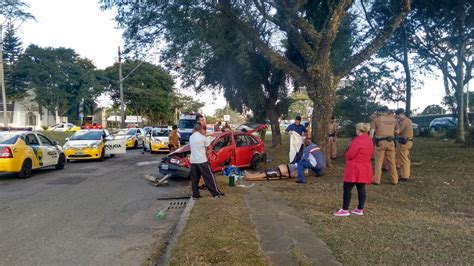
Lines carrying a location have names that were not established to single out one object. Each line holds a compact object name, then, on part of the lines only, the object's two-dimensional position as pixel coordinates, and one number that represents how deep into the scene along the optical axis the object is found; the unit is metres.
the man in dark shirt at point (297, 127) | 12.93
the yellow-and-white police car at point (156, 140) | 23.66
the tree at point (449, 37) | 17.95
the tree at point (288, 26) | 12.30
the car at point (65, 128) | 49.41
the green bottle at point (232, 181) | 10.84
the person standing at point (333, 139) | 16.23
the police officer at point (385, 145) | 10.33
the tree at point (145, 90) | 66.34
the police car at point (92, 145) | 18.27
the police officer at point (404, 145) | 10.76
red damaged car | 12.63
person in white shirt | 9.24
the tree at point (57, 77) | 55.75
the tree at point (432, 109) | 83.51
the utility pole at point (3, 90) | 24.58
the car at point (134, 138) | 28.75
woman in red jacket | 7.15
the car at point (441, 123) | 38.90
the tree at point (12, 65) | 55.50
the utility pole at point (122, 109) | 38.82
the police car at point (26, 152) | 12.50
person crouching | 11.16
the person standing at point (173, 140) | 17.97
